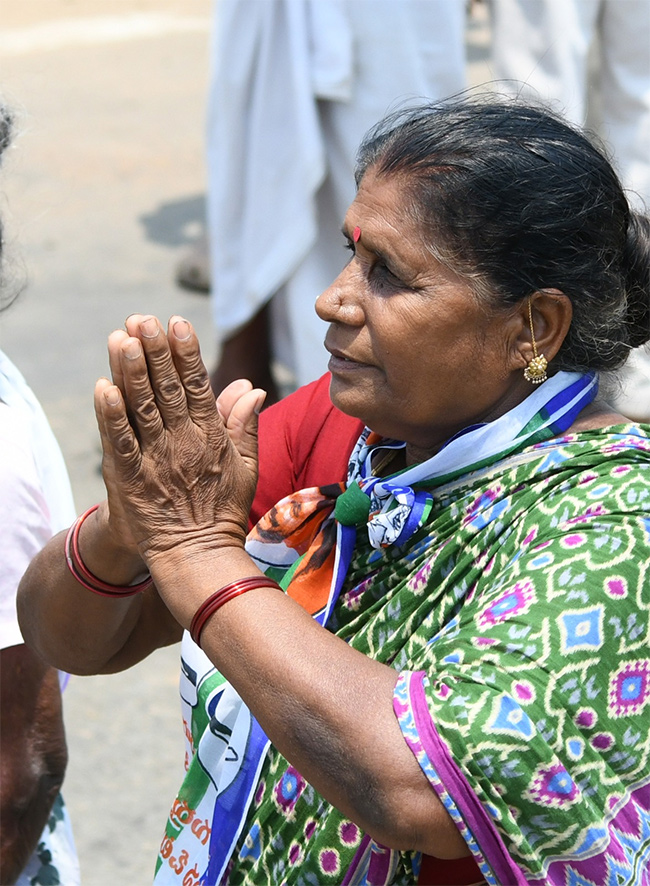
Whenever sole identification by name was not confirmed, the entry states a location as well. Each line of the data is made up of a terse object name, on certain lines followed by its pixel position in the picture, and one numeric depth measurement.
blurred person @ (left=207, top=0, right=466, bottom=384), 8.30
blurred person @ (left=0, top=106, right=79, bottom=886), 4.24
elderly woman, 3.02
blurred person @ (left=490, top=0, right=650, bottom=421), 8.59
